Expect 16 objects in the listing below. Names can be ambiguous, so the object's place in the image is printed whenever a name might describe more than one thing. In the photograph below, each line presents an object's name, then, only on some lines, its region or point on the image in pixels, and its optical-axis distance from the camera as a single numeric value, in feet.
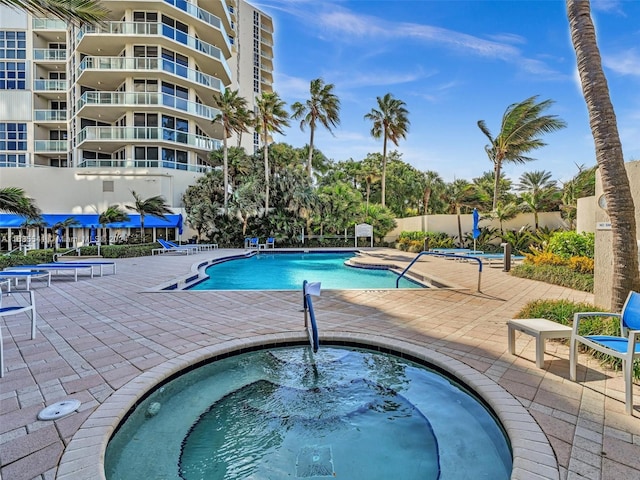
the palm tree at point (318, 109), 90.94
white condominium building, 82.99
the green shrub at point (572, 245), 34.78
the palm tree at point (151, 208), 66.33
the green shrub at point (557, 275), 29.50
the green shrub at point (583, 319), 12.98
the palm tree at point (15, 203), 32.94
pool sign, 86.58
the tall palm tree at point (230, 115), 80.02
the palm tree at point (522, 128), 66.86
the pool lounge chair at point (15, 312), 12.39
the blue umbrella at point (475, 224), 48.18
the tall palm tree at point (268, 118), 81.92
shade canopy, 71.51
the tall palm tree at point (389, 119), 99.66
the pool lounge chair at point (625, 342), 9.32
